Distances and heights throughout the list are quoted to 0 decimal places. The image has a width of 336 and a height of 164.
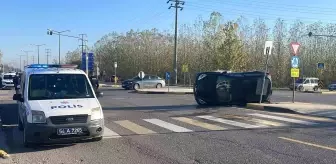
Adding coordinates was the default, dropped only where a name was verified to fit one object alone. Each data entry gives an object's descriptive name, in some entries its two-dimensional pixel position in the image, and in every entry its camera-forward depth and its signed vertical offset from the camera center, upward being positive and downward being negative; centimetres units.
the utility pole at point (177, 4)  5022 +822
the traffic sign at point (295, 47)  1965 +122
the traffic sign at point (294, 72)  1988 +4
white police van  898 -79
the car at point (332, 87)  5213 -176
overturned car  1984 -69
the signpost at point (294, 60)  1968 +61
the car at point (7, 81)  4369 -104
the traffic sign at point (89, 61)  4749 +122
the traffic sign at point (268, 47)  2023 +124
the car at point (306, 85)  4825 -141
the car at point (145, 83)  4272 -114
